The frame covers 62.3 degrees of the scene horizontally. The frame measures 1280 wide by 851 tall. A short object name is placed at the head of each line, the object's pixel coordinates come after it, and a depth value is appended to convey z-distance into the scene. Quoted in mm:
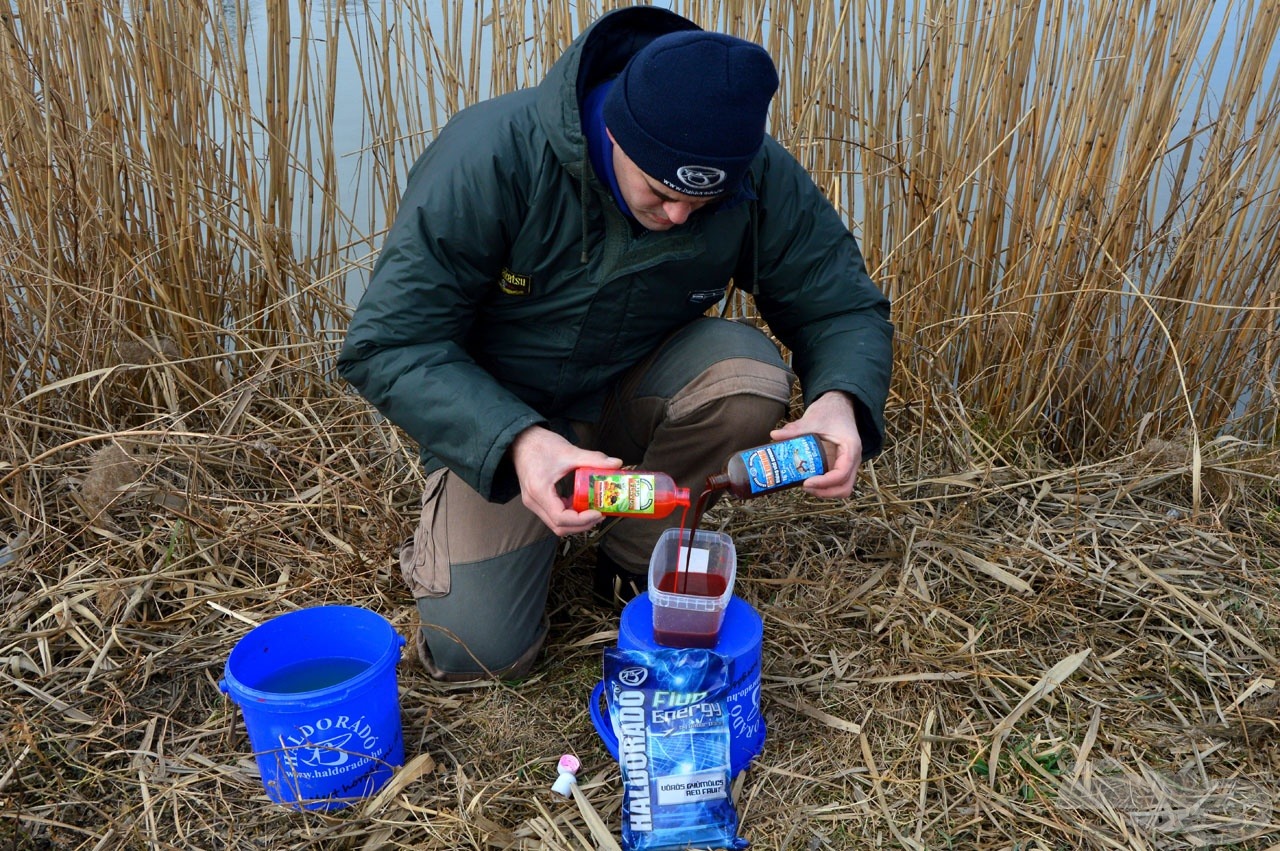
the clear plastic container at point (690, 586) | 1724
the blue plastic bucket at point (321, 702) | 1562
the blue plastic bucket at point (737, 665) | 1714
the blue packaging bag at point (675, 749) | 1623
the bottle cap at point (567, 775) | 1722
